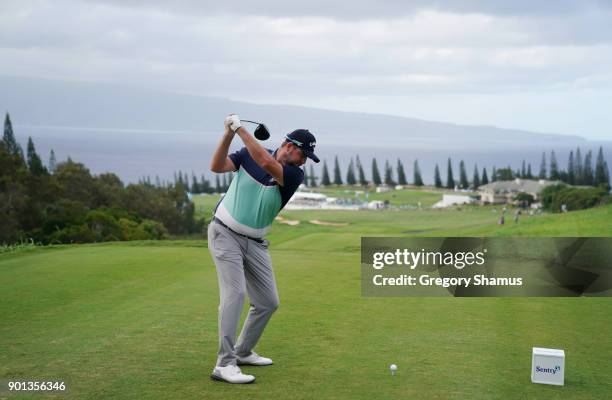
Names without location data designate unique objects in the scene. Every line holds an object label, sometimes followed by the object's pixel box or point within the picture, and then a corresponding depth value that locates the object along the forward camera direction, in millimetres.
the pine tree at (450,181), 173500
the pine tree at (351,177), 191250
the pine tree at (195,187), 185875
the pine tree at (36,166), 59091
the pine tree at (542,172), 174250
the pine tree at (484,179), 173538
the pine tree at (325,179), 196150
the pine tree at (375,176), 187875
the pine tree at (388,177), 191625
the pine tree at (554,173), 163500
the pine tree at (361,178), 186625
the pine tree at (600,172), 152550
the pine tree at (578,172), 161000
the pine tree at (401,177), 188875
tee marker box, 6410
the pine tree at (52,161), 125262
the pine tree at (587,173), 159125
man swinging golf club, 6910
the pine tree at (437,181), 175312
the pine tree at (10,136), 75969
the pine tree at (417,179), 182688
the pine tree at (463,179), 173875
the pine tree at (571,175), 161625
